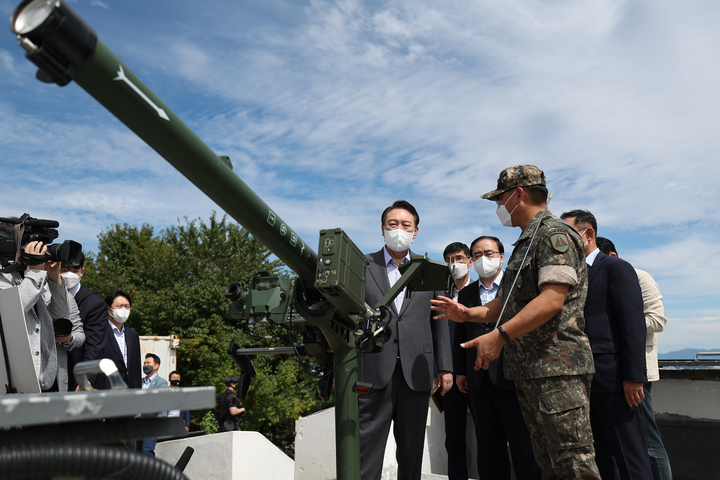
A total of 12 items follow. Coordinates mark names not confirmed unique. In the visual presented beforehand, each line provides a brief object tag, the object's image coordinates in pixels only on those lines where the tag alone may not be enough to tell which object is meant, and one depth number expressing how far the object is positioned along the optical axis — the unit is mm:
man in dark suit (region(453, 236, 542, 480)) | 4328
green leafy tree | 17859
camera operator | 2986
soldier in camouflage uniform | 2650
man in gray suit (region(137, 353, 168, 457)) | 8633
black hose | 919
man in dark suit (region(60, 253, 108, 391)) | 4145
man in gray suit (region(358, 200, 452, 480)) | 3533
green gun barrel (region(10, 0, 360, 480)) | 1252
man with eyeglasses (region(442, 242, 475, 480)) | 4961
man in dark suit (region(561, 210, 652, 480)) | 3441
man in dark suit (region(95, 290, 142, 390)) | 5477
